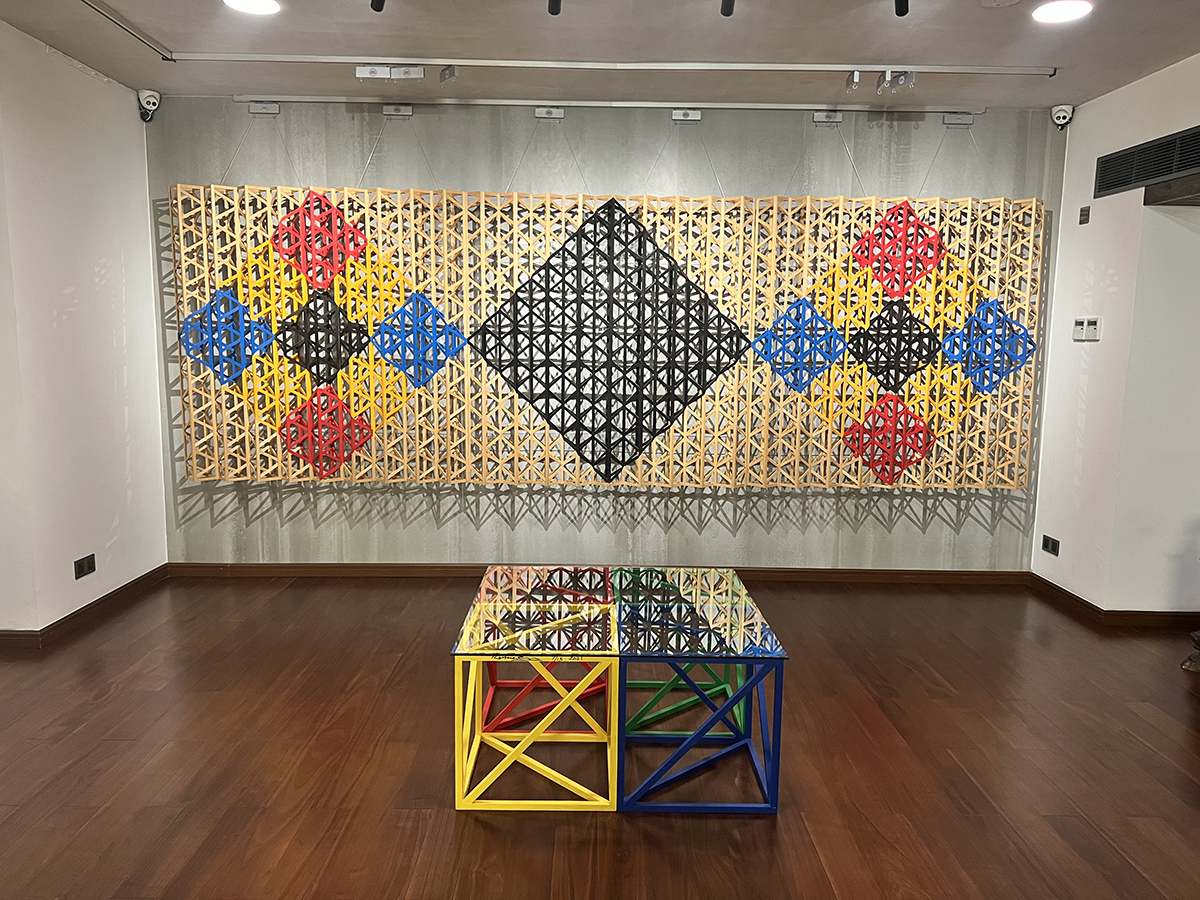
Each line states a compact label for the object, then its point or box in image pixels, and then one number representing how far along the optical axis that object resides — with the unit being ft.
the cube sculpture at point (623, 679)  8.57
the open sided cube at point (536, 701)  8.61
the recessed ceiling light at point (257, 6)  11.59
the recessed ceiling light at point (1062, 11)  11.34
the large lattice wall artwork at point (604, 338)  16.48
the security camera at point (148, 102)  16.20
